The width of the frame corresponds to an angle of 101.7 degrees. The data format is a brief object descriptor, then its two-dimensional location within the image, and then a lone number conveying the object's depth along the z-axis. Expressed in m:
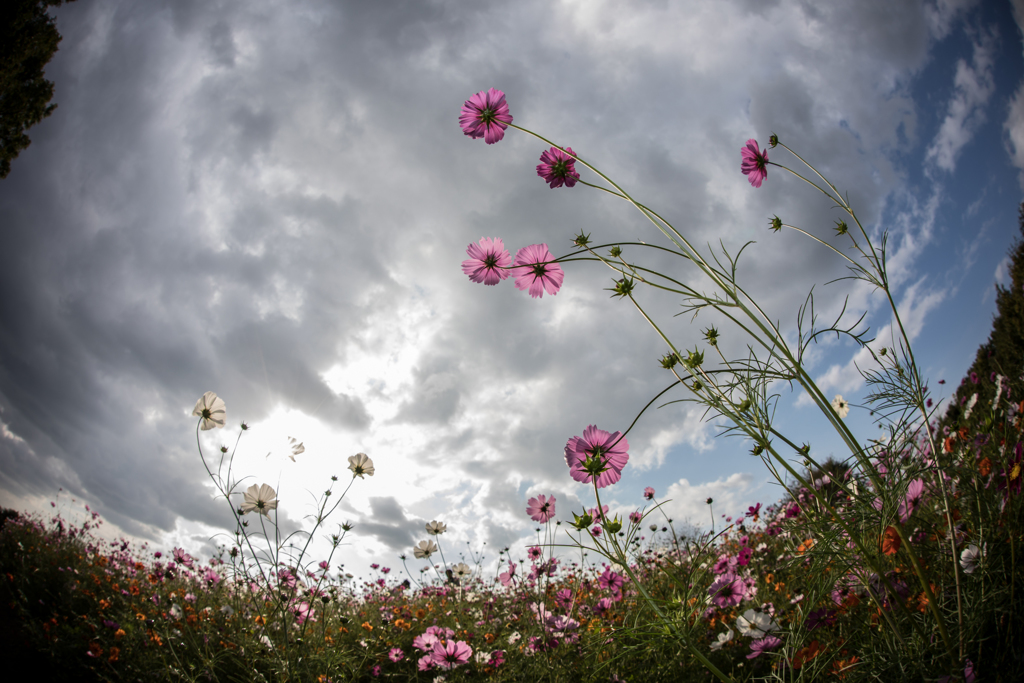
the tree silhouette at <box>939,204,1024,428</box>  5.50
